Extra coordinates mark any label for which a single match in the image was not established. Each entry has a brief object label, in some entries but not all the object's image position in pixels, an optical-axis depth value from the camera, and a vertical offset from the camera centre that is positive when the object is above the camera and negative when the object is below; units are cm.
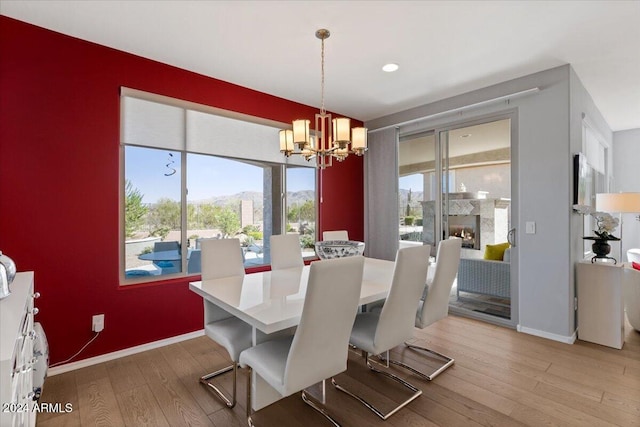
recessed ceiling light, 304 +145
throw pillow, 355 -40
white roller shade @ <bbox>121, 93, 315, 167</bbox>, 284 +86
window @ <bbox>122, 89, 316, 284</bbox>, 290 +33
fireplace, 378 -16
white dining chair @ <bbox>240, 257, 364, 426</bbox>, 144 -57
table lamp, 306 +13
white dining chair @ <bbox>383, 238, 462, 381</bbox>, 232 -56
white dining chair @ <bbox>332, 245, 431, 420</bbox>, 190 -61
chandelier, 226 +57
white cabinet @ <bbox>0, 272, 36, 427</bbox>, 91 -51
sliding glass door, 352 +14
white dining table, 160 -50
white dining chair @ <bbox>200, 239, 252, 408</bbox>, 200 -74
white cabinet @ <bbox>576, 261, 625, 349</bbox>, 286 -81
